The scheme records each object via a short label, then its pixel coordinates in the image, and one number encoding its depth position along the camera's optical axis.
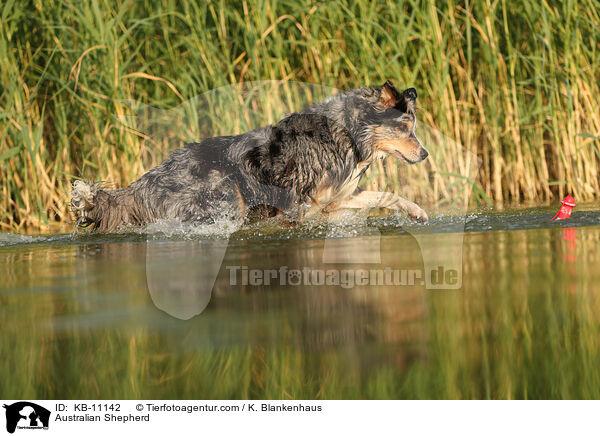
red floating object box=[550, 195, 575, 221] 11.36
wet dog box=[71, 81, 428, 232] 12.10
